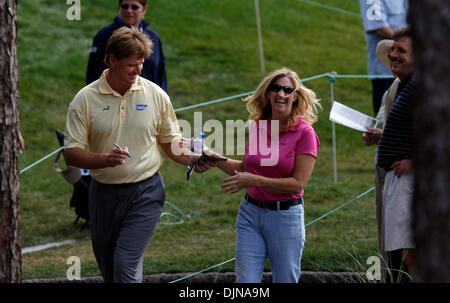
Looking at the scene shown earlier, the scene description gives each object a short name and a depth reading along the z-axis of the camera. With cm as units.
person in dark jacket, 1321
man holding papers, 927
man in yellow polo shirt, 992
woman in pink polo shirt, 939
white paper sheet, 1042
